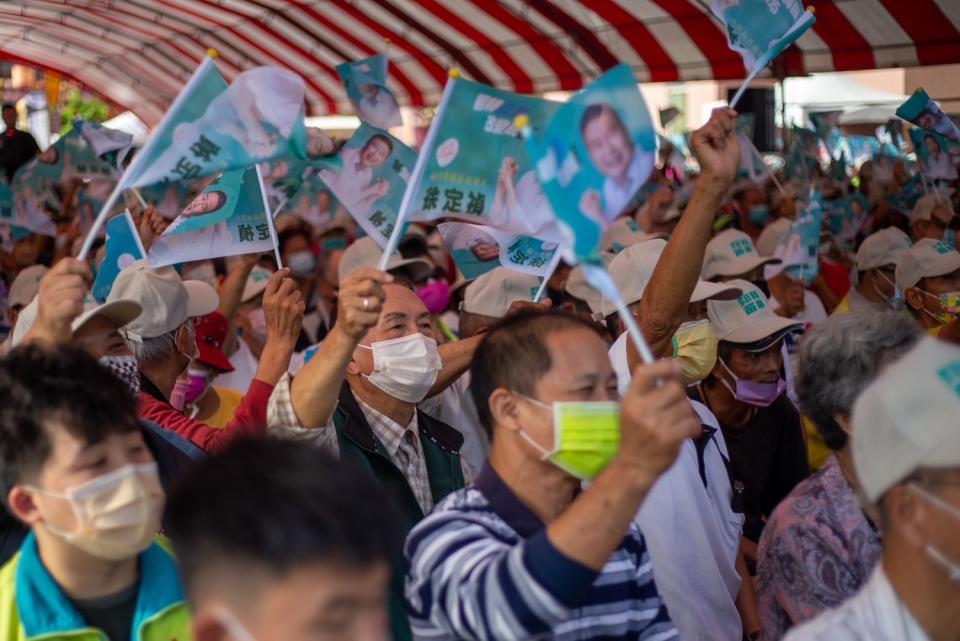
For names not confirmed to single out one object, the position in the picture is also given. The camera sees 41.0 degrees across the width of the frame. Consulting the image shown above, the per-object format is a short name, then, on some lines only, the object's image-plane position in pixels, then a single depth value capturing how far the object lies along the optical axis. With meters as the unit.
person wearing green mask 2.23
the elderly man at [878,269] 6.98
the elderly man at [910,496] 2.24
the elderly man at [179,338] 3.50
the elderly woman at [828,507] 3.32
